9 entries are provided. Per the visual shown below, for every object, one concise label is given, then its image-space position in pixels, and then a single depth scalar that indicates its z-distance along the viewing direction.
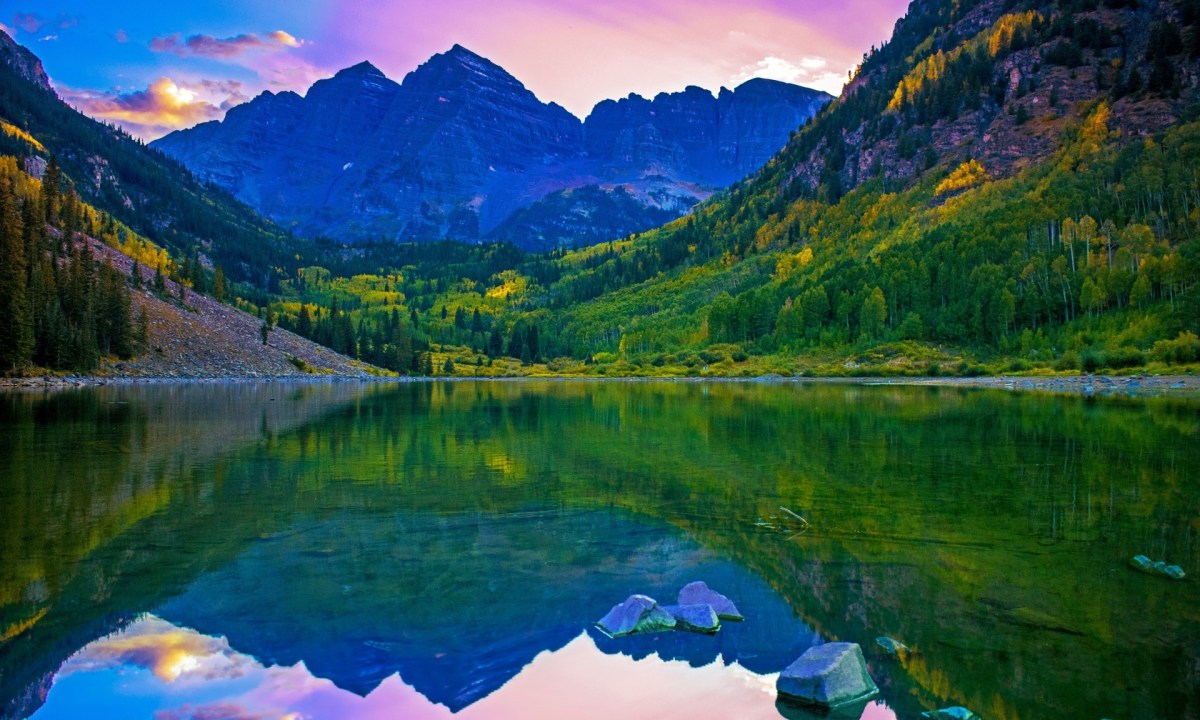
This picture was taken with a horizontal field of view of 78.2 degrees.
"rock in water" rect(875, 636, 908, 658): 9.22
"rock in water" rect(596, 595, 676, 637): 10.10
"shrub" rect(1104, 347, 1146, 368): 75.12
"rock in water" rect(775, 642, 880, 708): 8.16
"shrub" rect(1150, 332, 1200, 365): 68.12
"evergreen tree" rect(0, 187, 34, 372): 72.50
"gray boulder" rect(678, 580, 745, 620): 10.53
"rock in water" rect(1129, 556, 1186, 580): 11.96
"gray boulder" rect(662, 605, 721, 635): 10.10
